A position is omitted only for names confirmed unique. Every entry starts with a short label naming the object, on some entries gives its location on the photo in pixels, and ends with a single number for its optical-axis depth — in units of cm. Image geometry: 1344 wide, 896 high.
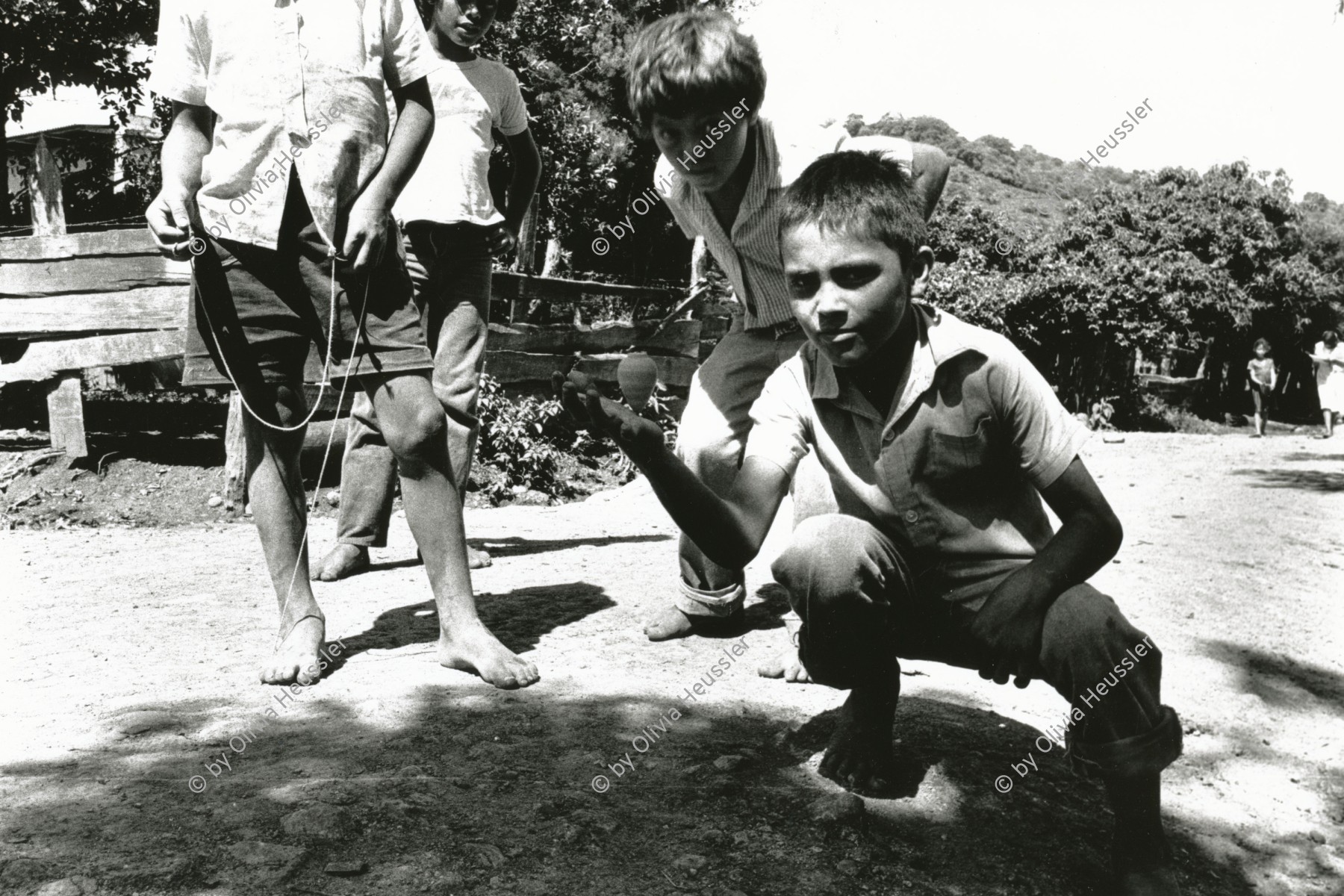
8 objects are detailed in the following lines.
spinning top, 200
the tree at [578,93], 1122
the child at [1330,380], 1576
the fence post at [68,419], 684
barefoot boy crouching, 202
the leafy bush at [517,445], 776
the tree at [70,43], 1050
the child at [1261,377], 1741
